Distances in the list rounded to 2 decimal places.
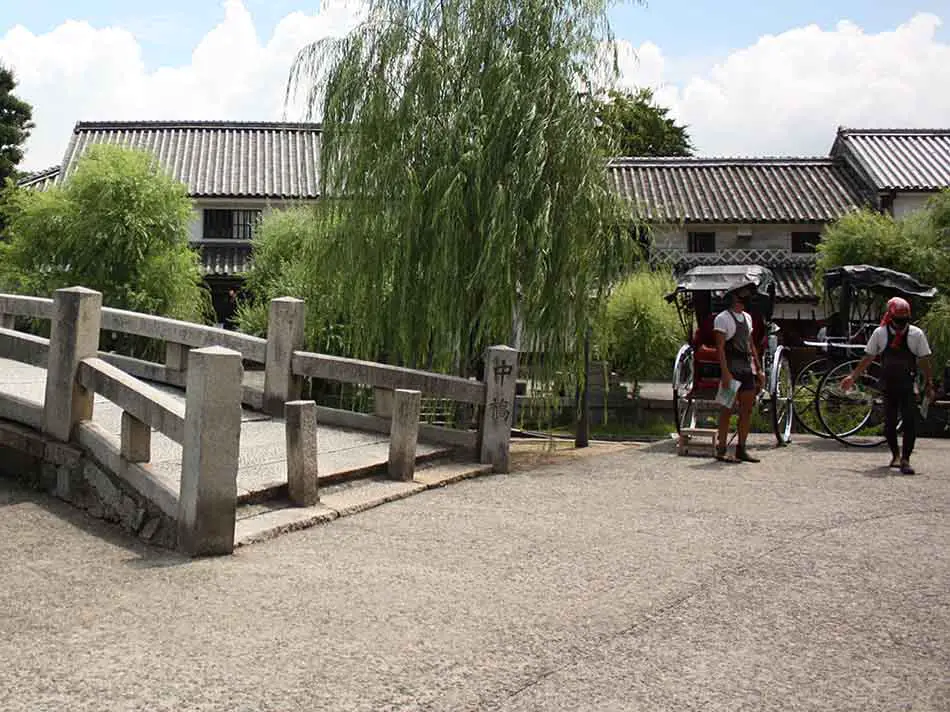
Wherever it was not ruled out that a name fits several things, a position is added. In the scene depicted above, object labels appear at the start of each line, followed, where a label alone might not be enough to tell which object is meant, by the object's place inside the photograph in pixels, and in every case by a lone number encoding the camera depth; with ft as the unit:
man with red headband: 33.50
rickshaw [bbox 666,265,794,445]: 40.50
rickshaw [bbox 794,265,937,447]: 41.42
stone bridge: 19.84
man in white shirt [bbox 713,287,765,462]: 35.27
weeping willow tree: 38.04
